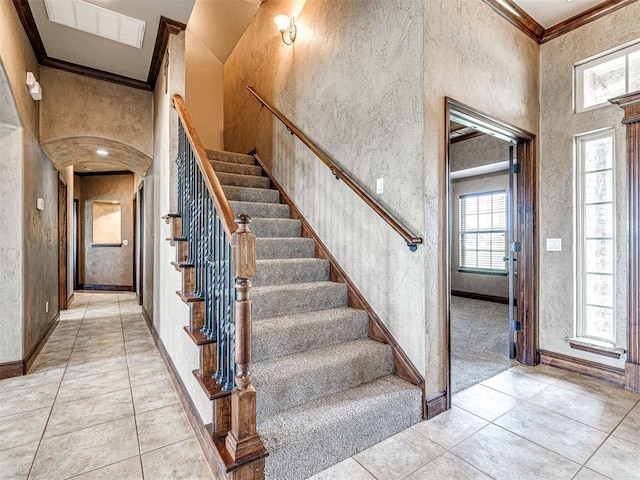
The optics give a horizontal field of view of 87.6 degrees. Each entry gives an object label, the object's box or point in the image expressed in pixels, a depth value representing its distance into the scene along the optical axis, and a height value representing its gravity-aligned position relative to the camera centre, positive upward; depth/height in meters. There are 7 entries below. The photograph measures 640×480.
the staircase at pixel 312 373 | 1.71 -0.82
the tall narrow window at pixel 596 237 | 2.83 +0.01
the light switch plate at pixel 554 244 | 3.06 -0.06
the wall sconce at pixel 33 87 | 3.01 +1.44
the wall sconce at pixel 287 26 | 3.73 +2.43
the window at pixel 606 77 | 2.74 +1.38
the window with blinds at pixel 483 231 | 6.37 +0.14
